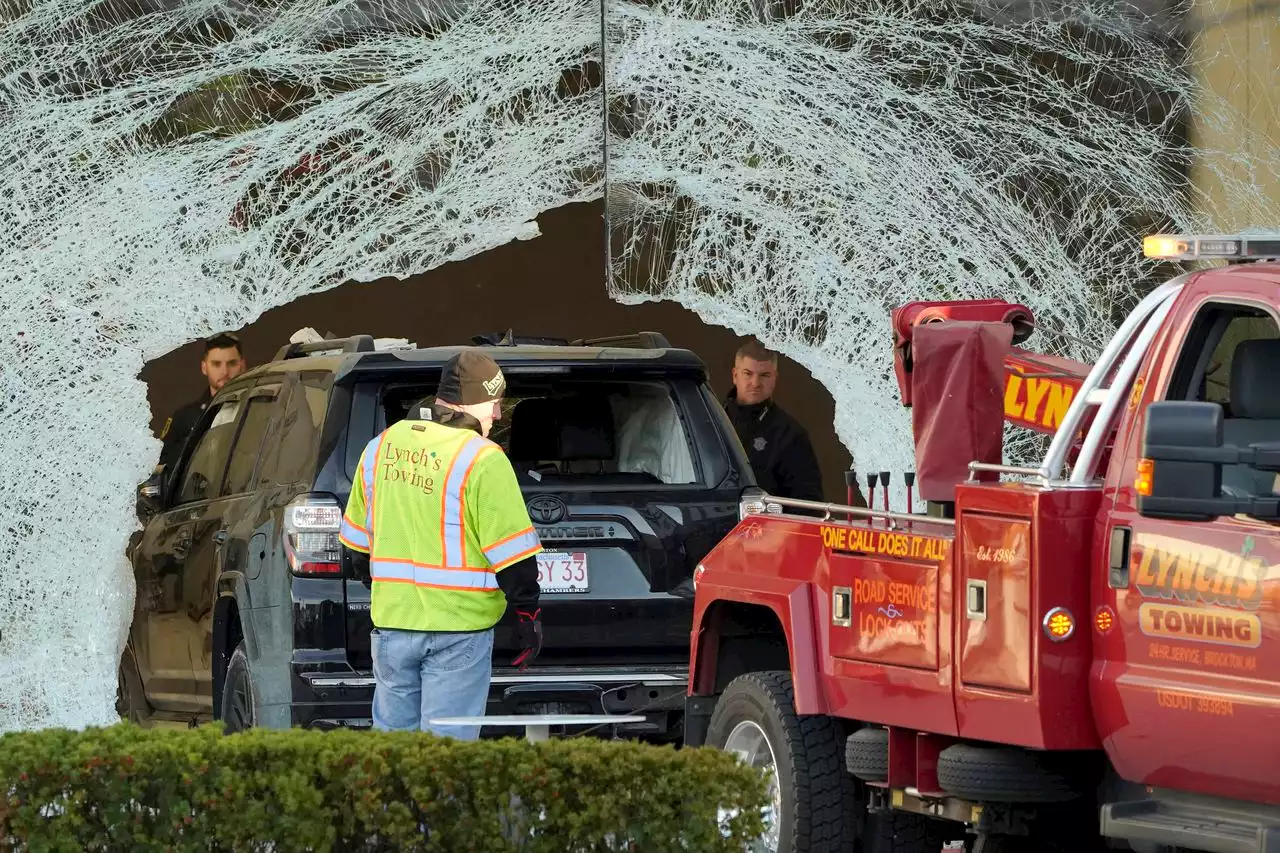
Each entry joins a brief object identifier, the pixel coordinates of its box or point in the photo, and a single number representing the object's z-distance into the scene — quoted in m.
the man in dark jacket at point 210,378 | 24.68
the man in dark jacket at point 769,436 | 23.79
